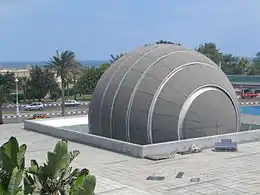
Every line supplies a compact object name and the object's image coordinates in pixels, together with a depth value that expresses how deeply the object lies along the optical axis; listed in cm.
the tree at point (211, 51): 10931
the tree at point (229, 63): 10729
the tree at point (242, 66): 10706
